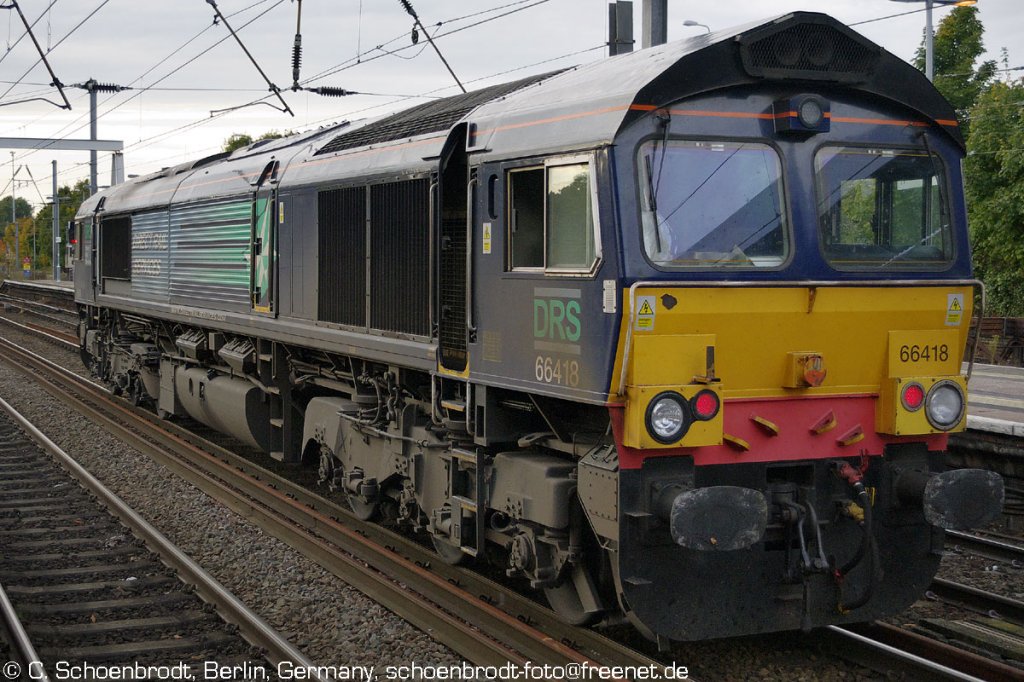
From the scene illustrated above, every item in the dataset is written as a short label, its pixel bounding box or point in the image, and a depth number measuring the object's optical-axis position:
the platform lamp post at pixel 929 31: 19.37
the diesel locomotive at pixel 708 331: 6.33
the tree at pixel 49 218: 80.38
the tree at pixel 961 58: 43.50
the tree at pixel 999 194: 30.02
